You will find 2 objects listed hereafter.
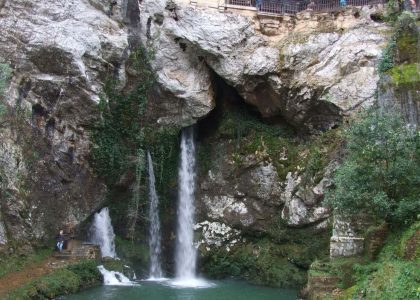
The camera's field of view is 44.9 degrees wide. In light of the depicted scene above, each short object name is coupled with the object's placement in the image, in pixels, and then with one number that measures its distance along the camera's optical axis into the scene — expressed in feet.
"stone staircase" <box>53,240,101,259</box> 62.44
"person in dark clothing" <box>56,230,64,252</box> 63.82
